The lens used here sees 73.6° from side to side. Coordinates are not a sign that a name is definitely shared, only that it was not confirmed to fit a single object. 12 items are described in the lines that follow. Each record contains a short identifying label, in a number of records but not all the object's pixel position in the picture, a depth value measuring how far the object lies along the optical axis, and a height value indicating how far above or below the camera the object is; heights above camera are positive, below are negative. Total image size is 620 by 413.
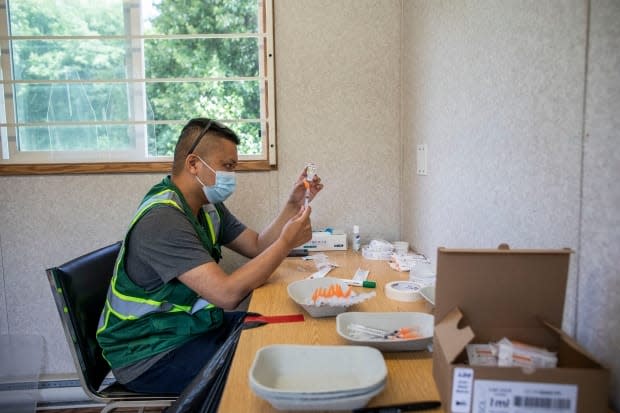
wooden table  0.76 -0.41
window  2.07 +0.47
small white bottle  2.05 -0.34
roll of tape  1.26 -0.38
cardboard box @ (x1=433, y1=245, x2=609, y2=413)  0.61 -0.24
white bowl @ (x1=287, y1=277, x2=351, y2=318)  1.12 -0.38
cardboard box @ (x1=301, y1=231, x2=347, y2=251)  2.01 -0.35
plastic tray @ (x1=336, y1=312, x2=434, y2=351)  0.96 -0.36
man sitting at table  1.23 -0.38
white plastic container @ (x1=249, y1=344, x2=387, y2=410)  0.77 -0.38
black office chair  1.23 -0.48
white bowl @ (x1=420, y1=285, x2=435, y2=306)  1.19 -0.37
